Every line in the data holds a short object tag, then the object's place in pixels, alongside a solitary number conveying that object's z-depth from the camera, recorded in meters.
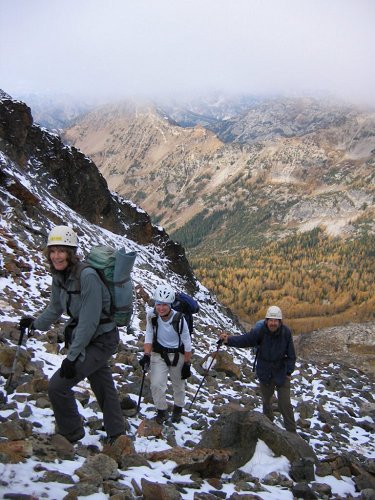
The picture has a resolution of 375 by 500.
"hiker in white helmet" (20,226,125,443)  5.74
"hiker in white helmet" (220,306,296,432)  9.44
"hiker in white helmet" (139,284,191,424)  8.52
